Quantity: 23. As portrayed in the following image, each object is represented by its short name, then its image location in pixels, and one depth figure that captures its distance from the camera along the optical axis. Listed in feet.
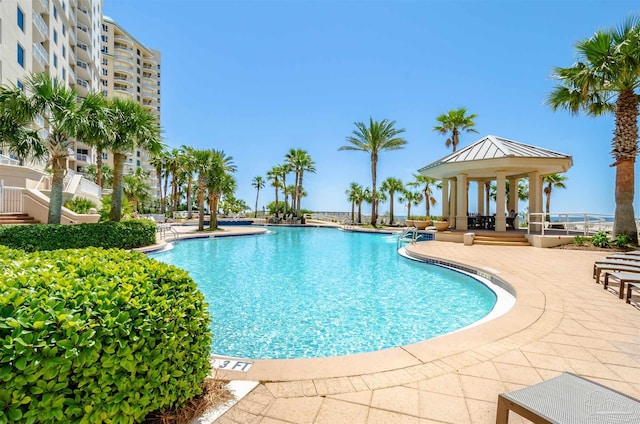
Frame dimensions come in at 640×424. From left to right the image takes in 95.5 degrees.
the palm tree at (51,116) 35.47
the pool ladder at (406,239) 54.52
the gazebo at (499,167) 49.51
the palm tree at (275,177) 136.56
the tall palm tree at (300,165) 120.98
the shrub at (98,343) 4.91
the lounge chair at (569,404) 5.61
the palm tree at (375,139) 91.35
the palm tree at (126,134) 42.49
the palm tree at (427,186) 111.45
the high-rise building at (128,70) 174.29
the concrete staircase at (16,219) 44.47
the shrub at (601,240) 40.34
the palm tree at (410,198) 129.29
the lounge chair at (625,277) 17.28
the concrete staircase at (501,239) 48.24
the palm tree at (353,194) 141.48
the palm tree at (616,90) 36.24
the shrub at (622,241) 38.93
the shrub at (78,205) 53.83
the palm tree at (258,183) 184.85
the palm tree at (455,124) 83.82
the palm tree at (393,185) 123.64
